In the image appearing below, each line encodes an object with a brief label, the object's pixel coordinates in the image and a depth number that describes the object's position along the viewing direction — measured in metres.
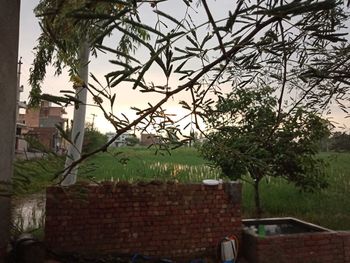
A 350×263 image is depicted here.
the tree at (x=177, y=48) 0.63
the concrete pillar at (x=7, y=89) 3.41
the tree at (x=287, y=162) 5.75
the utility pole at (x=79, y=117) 4.73
